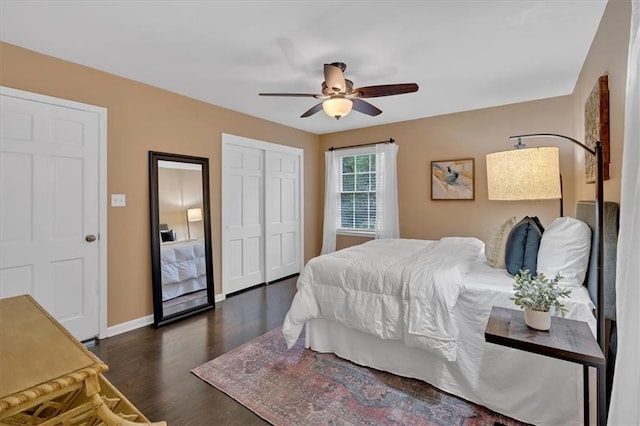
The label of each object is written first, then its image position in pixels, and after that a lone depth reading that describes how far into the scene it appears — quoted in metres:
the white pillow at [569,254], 1.83
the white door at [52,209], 2.42
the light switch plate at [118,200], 3.01
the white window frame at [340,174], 5.08
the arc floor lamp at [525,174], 2.00
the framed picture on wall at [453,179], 4.22
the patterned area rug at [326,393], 1.85
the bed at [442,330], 1.74
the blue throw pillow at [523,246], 2.04
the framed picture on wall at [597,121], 1.85
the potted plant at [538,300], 1.42
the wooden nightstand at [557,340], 1.22
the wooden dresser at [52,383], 0.79
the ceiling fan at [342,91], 2.49
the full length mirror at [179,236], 3.29
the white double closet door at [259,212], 4.18
